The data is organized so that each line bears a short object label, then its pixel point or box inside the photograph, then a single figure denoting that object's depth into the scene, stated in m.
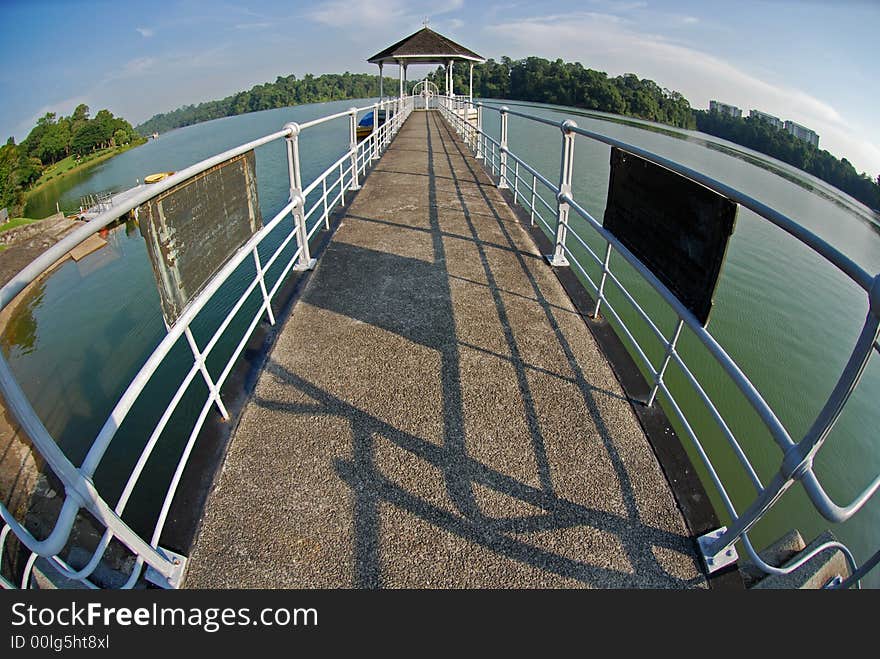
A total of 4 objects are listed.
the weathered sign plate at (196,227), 1.85
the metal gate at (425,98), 29.42
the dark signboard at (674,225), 1.88
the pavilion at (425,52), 19.75
